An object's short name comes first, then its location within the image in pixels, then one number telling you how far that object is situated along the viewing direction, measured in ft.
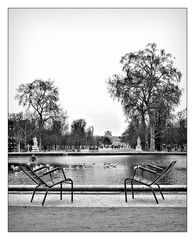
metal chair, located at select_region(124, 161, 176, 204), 15.14
